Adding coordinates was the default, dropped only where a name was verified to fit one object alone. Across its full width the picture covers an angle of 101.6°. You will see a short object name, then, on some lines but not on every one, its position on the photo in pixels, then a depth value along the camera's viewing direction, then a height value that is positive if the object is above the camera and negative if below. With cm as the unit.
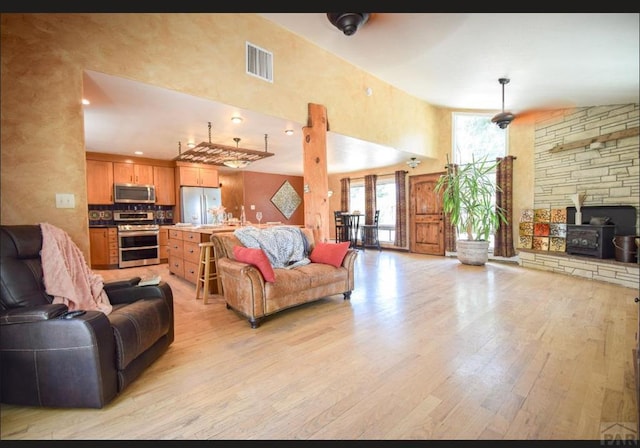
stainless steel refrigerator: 625 +34
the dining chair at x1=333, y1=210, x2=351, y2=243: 707 -37
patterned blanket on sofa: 307 -35
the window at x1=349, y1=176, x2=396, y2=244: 791 +19
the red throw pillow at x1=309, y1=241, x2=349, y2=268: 322 -50
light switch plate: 217 +15
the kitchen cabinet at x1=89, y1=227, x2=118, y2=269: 523 -61
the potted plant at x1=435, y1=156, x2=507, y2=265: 521 +6
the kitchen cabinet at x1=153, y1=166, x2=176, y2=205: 616 +76
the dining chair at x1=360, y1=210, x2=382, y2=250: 767 -72
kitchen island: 370 -50
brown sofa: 250 -73
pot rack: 377 +98
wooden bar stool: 318 -71
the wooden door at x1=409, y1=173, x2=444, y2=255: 663 -12
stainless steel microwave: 557 +51
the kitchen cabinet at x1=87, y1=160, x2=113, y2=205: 535 +74
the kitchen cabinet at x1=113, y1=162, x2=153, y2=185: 565 +96
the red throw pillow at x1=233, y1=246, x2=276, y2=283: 254 -46
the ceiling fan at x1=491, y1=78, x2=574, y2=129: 245 +137
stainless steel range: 539 -48
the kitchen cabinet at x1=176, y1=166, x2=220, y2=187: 627 +98
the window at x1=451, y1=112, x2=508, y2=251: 566 +167
